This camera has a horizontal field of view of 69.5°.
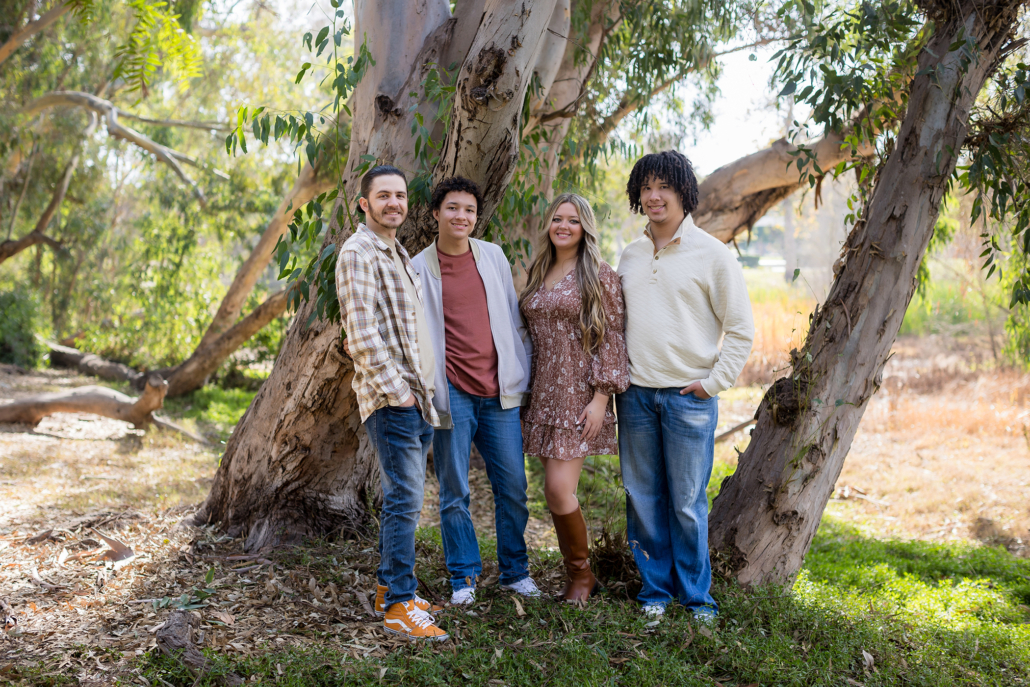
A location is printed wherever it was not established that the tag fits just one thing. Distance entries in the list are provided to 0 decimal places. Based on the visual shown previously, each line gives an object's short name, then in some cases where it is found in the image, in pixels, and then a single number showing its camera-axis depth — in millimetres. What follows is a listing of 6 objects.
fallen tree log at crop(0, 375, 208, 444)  7168
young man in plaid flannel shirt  2795
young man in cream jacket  3078
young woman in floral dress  3072
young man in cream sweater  2992
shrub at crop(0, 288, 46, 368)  12094
